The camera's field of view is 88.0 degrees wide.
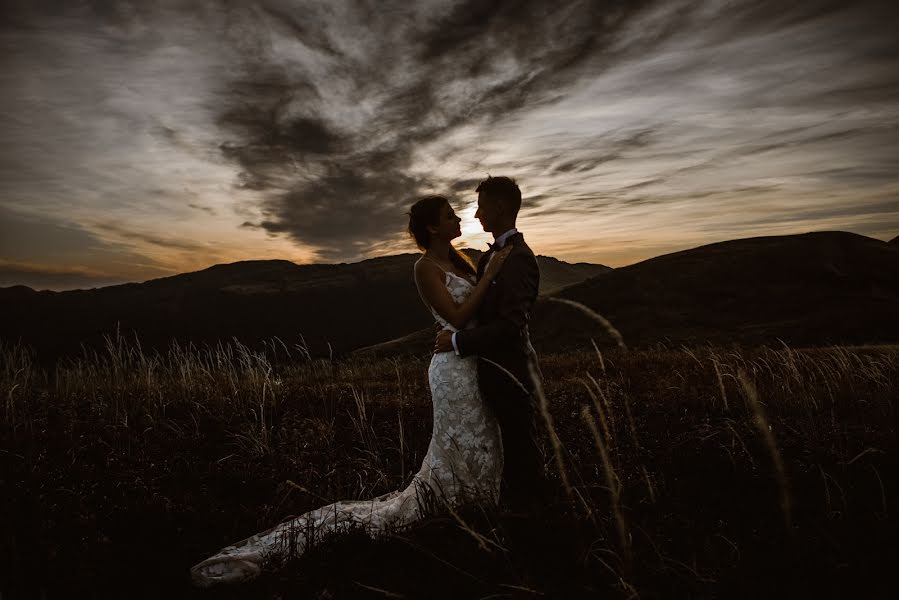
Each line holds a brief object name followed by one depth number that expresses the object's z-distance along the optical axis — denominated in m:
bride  3.92
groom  3.78
